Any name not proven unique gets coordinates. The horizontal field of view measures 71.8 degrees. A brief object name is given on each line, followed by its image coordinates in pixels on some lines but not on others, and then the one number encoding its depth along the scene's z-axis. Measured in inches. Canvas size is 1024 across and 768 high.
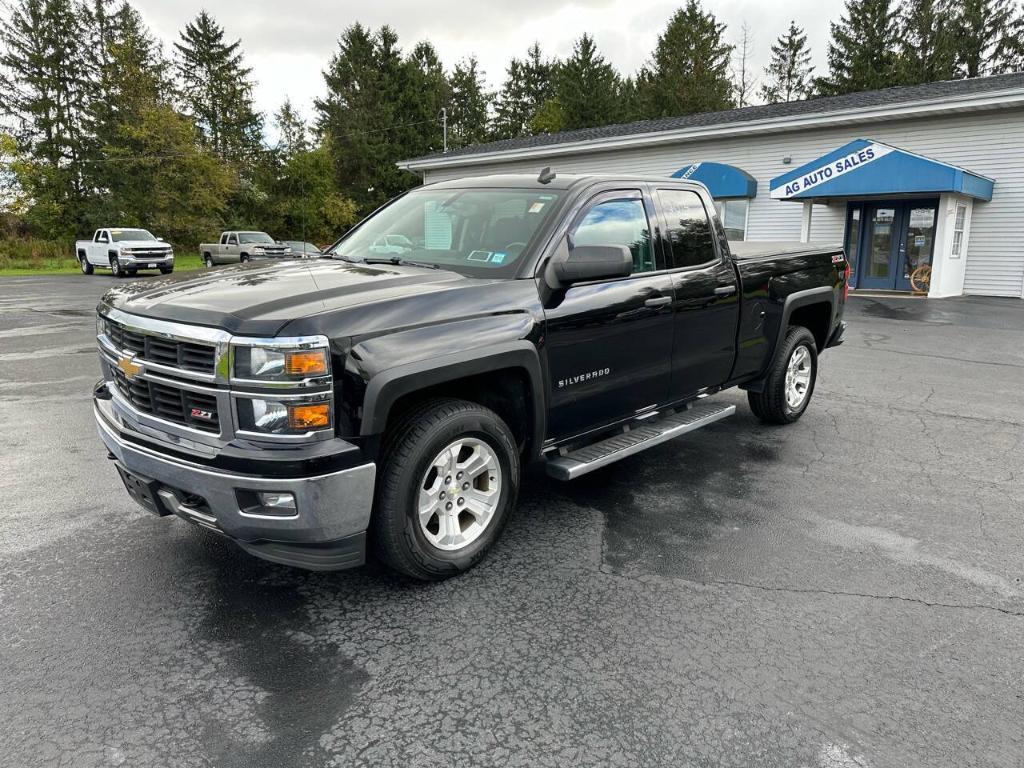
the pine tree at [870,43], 1752.0
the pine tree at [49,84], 1883.6
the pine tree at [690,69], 1993.1
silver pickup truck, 1304.1
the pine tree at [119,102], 1584.6
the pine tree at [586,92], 2110.0
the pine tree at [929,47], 1657.2
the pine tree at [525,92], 2534.4
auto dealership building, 679.7
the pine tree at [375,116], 2139.5
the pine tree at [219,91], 2132.1
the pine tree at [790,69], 2170.3
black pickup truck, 110.6
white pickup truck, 1077.8
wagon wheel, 719.1
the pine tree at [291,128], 2317.9
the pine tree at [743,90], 2182.6
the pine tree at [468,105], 2436.0
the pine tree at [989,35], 1672.0
